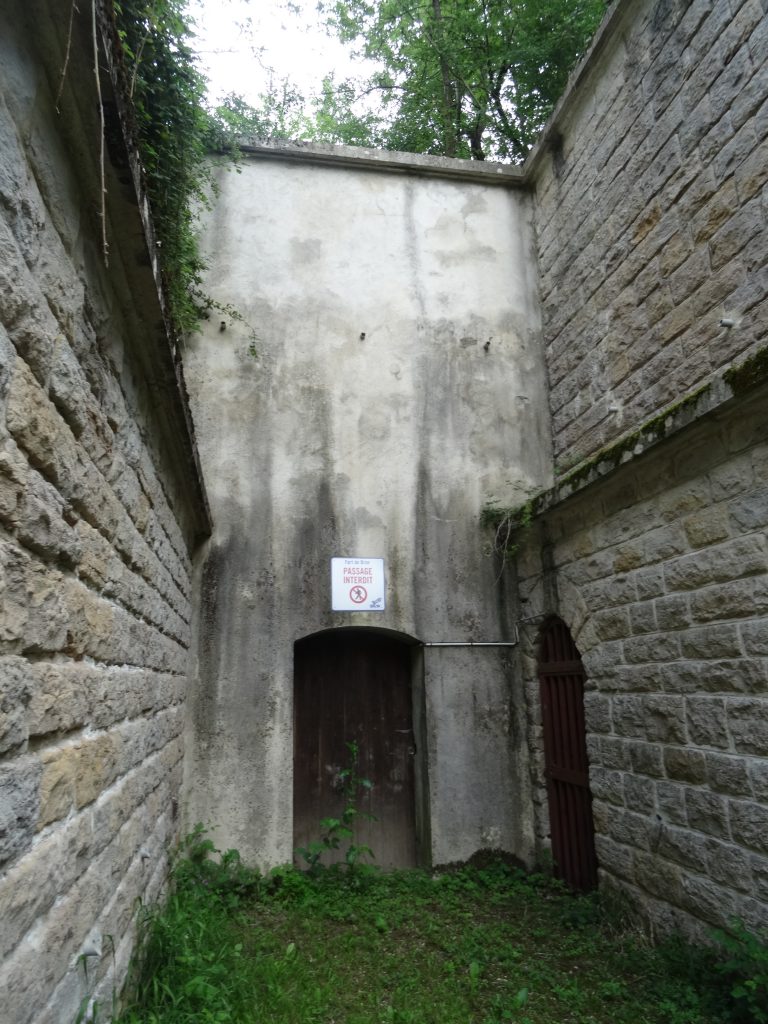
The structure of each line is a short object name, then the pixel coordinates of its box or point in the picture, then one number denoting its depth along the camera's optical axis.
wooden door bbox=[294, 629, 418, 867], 5.72
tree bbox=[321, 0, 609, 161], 8.60
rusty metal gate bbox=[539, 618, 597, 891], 4.97
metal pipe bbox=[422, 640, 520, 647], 5.75
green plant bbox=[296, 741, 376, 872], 5.20
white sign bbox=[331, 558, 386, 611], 5.64
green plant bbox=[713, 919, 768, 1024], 3.00
